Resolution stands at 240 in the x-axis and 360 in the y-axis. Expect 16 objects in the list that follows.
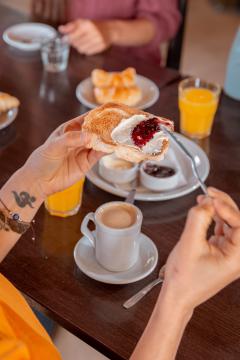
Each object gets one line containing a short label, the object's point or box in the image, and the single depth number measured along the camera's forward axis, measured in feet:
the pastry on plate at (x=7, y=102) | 4.85
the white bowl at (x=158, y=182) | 4.15
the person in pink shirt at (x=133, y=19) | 6.53
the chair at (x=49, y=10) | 7.00
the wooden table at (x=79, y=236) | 3.14
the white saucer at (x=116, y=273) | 3.41
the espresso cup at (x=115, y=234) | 3.40
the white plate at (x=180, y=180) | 4.08
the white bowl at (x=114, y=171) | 4.20
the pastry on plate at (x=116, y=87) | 5.15
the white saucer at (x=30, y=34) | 5.99
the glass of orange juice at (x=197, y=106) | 4.78
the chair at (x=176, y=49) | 6.99
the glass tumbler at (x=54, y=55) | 5.57
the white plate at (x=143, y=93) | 5.20
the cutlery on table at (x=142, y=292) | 3.29
